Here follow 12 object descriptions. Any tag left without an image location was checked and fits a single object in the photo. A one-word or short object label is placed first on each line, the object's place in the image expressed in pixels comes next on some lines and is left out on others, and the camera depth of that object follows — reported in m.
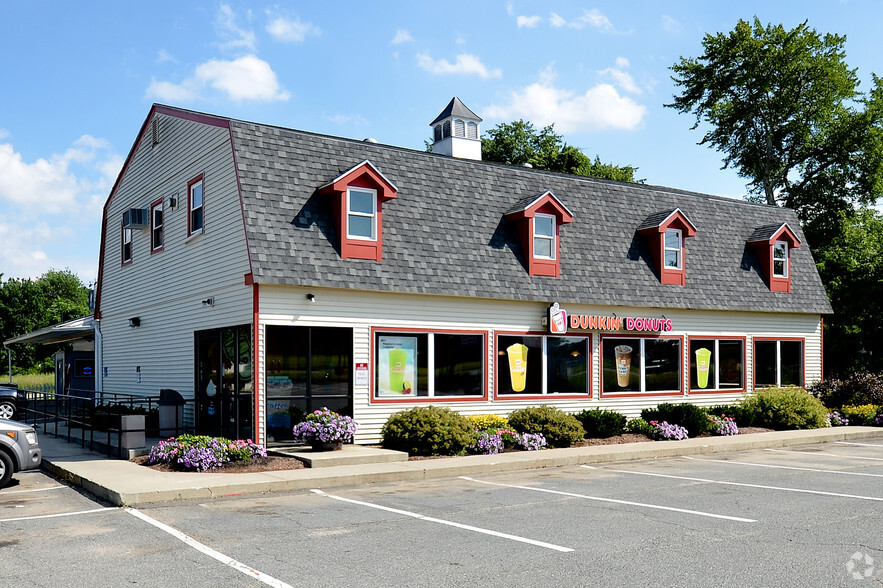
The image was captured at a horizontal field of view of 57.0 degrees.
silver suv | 13.44
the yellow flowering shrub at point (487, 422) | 18.97
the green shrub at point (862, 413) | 24.77
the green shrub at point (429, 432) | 16.97
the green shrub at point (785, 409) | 23.38
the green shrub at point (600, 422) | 20.25
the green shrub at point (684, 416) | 21.23
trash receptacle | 18.41
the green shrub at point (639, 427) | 20.95
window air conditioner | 23.11
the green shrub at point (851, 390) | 25.75
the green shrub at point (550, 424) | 18.89
